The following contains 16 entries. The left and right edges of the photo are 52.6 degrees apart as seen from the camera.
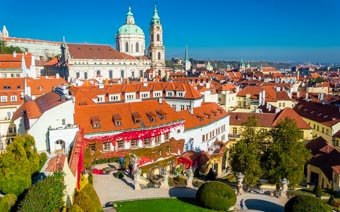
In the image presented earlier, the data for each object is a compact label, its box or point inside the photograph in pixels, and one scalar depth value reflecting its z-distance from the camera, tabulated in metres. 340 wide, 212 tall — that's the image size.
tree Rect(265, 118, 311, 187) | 28.42
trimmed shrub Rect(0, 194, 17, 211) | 20.35
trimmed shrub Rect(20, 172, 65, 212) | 17.69
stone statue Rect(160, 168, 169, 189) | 28.55
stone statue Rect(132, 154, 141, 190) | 27.64
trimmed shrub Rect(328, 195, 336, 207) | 28.30
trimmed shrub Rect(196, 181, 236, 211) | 24.19
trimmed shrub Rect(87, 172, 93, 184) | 26.63
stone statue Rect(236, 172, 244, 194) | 28.02
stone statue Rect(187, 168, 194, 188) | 29.19
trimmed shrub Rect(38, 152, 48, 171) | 27.96
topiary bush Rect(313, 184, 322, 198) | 30.69
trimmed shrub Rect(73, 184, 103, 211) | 19.84
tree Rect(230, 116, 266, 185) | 28.69
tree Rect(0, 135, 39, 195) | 22.84
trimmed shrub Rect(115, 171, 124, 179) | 29.99
